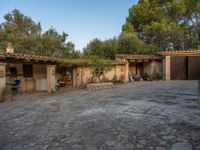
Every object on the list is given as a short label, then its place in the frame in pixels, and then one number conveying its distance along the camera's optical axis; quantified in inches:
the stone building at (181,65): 595.8
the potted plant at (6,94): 295.5
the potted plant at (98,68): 444.5
